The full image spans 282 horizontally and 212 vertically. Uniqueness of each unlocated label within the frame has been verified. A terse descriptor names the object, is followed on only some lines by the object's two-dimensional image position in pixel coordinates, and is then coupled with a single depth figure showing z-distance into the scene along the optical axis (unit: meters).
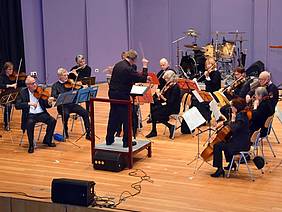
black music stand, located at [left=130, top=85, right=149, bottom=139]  9.02
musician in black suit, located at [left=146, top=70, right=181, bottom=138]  10.44
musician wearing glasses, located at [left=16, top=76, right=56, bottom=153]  9.72
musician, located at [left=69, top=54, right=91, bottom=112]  11.99
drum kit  15.95
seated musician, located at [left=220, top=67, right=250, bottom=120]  10.58
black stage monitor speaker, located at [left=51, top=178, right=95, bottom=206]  6.51
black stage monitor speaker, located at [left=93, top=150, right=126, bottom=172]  8.43
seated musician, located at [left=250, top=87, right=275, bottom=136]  8.41
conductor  8.69
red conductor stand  8.32
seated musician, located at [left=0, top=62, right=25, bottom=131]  11.46
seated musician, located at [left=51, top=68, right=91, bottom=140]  10.48
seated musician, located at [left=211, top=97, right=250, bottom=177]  7.81
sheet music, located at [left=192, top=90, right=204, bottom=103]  9.34
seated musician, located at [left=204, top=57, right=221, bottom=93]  11.48
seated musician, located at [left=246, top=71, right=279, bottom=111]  9.56
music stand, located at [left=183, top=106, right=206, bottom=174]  8.18
